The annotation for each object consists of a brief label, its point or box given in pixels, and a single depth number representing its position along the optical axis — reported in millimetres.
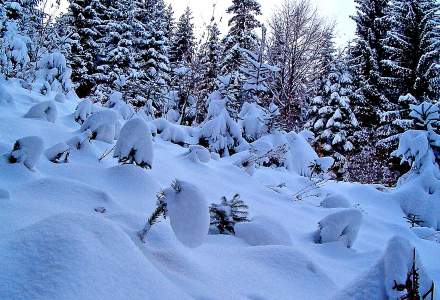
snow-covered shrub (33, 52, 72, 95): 8469
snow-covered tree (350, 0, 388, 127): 21828
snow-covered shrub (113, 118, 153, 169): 2748
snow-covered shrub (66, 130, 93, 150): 3299
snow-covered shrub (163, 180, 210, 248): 1555
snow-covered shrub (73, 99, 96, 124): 4965
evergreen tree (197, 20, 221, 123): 12781
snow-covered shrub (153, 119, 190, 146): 6609
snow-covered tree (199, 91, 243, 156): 7121
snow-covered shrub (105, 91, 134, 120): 7668
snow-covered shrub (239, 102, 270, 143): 7651
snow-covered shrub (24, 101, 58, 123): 4125
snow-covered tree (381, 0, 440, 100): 17953
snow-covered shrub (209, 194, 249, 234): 2641
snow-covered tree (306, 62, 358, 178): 19938
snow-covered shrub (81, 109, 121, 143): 3802
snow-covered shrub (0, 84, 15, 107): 4545
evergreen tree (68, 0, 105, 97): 22062
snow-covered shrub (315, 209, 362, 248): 2920
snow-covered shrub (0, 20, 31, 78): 7212
